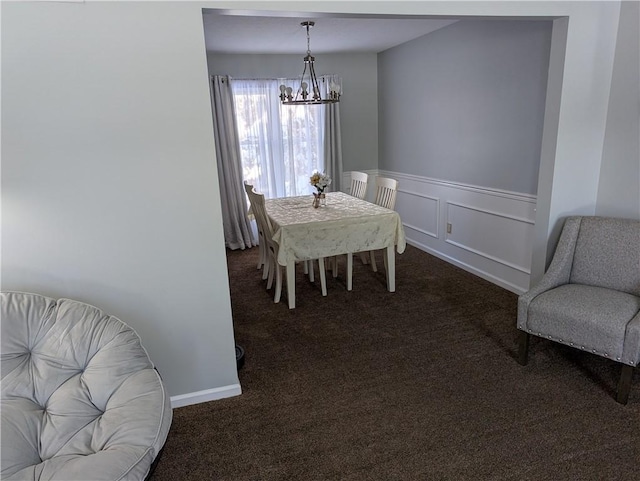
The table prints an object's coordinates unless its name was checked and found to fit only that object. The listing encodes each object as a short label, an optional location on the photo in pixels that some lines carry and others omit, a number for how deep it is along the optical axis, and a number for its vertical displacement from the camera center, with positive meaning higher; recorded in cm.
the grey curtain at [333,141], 546 -25
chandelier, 374 +23
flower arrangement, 402 -53
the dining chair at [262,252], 402 -124
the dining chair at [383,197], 398 -74
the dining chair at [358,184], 471 -69
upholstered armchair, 226 -102
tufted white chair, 140 -93
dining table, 344 -87
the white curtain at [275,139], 526 -20
